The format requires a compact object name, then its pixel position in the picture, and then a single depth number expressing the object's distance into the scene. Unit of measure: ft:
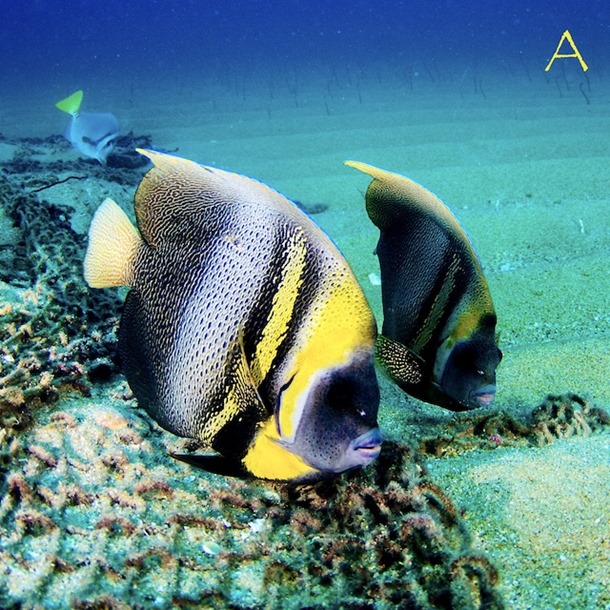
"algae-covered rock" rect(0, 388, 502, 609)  1.62
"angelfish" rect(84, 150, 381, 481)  1.29
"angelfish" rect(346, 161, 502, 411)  1.85
